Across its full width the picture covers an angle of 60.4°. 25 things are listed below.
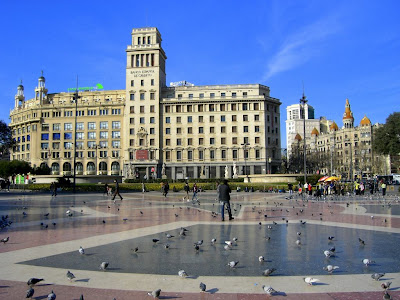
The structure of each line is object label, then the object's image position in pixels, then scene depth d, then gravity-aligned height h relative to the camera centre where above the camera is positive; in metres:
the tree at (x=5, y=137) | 43.62 +4.81
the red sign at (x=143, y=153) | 81.00 +4.75
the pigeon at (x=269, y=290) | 4.83 -1.66
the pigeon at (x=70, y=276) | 5.54 -1.64
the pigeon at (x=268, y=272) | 5.84 -1.70
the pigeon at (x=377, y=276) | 5.51 -1.69
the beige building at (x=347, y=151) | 104.62 +6.70
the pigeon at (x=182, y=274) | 5.73 -1.68
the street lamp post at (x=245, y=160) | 74.42 +2.51
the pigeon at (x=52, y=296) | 4.43 -1.58
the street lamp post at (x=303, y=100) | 41.57 +8.80
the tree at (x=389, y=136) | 46.50 +4.73
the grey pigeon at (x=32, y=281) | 5.22 -1.63
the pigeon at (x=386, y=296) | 4.57 -1.68
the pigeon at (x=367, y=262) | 6.42 -1.72
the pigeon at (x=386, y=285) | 5.00 -1.67
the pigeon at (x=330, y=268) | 6.00 -1.69
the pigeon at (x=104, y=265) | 6.27 -1.68
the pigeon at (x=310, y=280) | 5.34 -1.69
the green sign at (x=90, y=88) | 99.62 +24.91
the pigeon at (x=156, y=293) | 4.75 -1.66
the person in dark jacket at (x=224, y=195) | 14.45 -0.95
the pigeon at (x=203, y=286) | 4.94 -1.63
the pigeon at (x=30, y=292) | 4.73 -1.63
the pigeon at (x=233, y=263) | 6.30 -1.68
